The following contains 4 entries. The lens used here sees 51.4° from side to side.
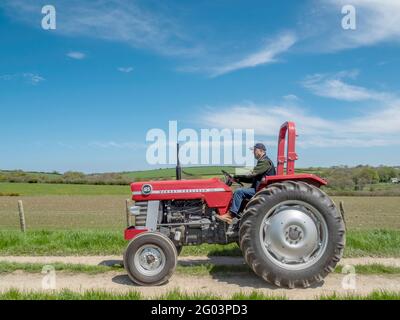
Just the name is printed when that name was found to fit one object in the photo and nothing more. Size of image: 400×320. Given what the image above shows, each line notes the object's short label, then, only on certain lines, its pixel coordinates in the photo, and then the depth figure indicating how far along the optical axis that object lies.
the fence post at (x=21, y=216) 12.61
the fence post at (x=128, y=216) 12.38
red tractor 5.67
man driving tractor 6.32
